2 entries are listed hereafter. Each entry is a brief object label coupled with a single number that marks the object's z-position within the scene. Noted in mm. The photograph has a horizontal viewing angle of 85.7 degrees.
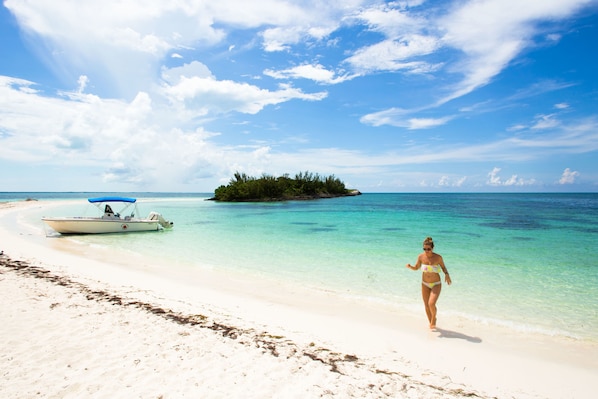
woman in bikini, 6051
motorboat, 20391
